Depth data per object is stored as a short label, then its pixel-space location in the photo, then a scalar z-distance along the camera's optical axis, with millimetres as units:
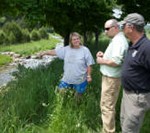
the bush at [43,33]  25005
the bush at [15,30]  21253
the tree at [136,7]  8093
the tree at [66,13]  4689
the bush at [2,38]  20219
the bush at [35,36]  23390
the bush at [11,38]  20865
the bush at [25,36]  21985
